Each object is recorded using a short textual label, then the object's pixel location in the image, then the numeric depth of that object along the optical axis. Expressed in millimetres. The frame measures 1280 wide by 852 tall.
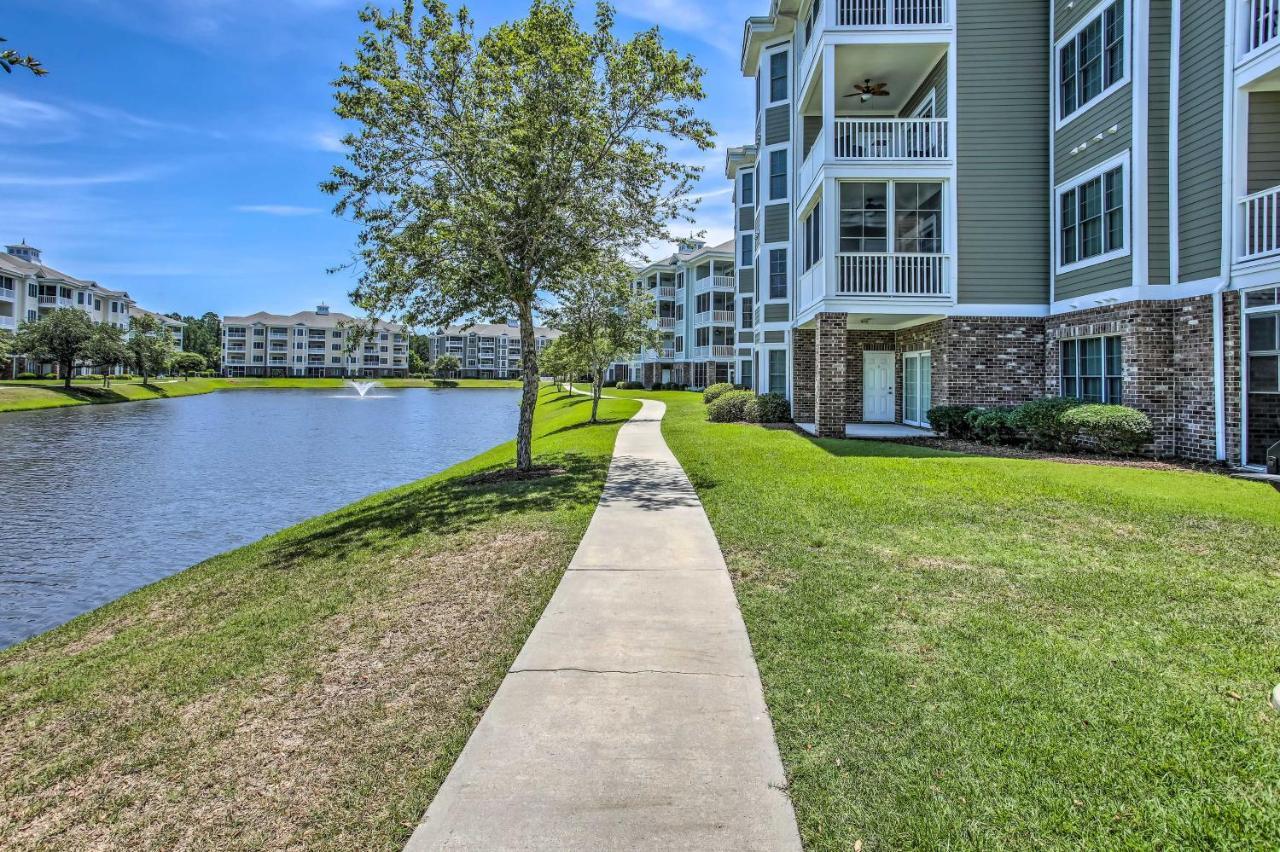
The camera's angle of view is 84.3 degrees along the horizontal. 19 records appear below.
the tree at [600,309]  14109
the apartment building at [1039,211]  10906
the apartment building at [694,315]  49812
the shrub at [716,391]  29025
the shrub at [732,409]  22580
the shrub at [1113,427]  11930
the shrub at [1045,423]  12883
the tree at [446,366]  119938
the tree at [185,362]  86625
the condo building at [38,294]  60688
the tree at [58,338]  50031
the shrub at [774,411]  21297
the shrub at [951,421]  15094
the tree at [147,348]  66125
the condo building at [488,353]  138625
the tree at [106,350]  54031
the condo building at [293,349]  122125
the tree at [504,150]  11562
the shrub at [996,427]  13867
